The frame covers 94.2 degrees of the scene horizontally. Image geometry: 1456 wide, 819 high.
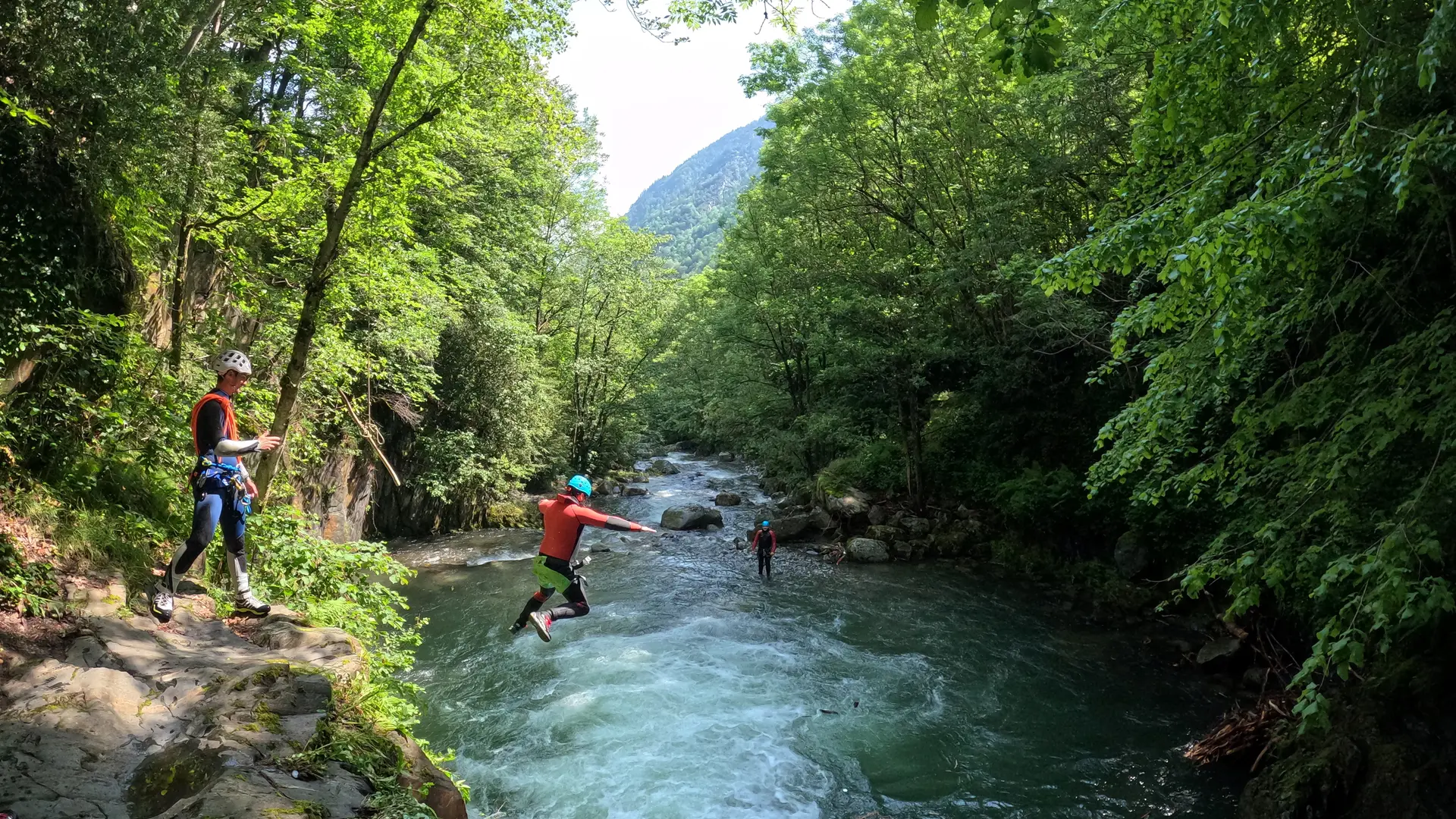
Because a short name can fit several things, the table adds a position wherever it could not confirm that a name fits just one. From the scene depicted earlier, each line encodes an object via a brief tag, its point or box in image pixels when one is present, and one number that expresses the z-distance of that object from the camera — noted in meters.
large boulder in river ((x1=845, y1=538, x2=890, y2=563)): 17.02
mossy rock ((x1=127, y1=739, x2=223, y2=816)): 3.29
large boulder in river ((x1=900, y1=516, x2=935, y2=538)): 17.94
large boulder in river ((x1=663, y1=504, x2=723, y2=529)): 21.09
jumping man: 7.50
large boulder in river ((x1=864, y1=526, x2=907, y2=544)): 17.77
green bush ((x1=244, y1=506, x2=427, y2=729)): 6.74
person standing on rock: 5.19
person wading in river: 15.87
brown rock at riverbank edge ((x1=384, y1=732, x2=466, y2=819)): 4.23
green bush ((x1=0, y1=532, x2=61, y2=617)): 4.57
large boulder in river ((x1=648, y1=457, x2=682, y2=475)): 35.94
